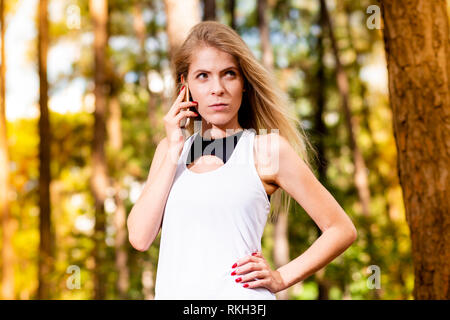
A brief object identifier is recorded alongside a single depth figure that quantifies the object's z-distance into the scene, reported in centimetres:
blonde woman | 240
